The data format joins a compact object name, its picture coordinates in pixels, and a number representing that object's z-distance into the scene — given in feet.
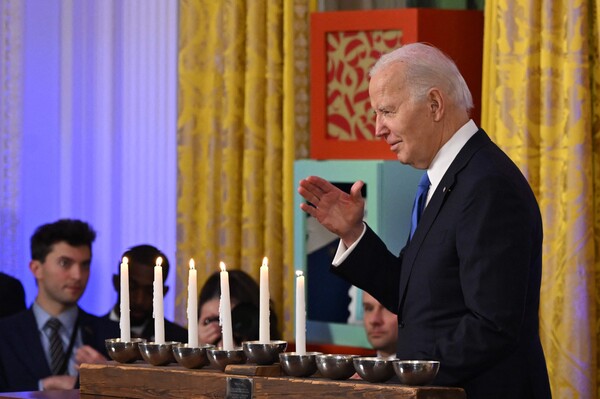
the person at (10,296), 29.34
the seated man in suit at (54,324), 25.23
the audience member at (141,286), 26.90
